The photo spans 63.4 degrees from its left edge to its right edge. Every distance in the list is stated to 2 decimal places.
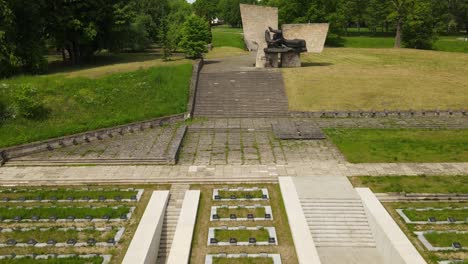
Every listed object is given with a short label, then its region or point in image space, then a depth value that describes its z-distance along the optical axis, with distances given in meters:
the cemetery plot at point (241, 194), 19.92
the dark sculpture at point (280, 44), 41.53
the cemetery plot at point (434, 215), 17.42
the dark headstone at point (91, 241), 16.02
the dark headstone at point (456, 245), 15.32
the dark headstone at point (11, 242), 16.00
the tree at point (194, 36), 44.34
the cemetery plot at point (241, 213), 18.17
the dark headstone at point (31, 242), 16.02
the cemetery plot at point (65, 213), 17.97
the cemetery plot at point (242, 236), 16.34
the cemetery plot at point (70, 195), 19.77
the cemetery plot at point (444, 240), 15.40
